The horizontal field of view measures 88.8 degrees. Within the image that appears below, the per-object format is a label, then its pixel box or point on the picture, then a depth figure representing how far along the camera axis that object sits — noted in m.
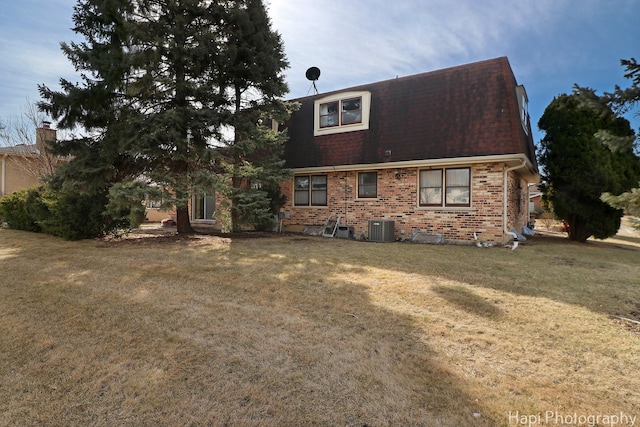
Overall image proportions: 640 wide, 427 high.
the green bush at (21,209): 10.57
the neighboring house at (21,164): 18.39
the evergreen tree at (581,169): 11.70
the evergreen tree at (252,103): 10.04
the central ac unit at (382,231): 11.45
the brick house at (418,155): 10.47
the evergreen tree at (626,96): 4.41
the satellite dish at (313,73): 16.22
